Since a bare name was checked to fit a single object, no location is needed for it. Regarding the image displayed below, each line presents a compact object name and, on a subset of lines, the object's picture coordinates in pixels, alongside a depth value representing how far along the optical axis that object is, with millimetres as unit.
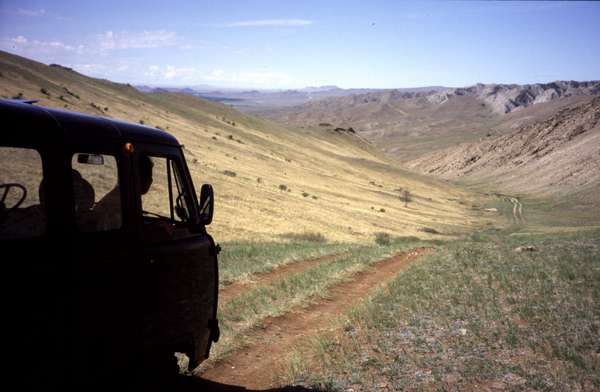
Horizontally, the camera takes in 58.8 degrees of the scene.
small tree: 52778
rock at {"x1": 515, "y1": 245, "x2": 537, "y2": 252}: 16328
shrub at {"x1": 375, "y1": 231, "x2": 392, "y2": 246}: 26936
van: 3619
